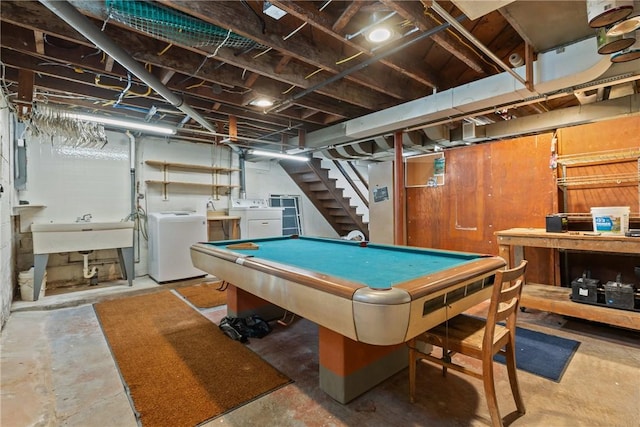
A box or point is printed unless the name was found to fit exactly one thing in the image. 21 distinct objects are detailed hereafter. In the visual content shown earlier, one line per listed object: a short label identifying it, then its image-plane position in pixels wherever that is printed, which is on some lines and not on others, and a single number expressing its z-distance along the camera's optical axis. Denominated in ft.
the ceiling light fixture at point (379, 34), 7.18
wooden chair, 5.05
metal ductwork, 7.47
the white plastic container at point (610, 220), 8.83
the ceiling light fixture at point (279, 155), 17.45
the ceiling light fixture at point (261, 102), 11.71
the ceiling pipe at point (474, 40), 5.21
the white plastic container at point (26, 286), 12.82
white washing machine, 15.87
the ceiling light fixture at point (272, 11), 6.66
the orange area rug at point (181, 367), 5.94
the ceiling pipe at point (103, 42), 5.71
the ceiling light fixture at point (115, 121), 11.29
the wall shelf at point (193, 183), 18.16
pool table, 4.21
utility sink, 13.23
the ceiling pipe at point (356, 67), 7.07
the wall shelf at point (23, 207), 13.23
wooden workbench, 8.27
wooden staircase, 21.85
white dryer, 19.81
